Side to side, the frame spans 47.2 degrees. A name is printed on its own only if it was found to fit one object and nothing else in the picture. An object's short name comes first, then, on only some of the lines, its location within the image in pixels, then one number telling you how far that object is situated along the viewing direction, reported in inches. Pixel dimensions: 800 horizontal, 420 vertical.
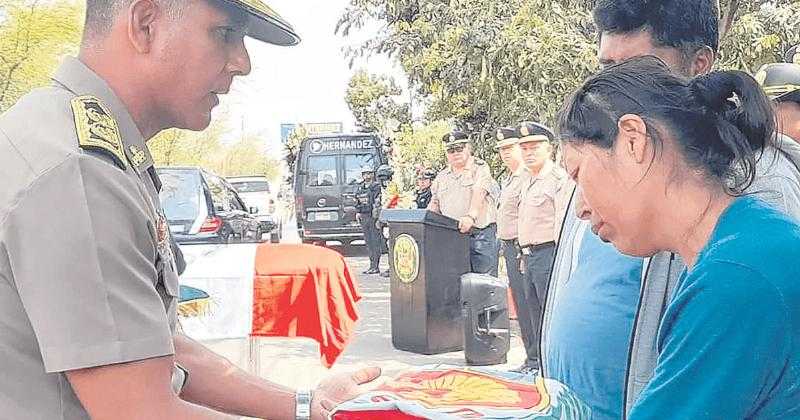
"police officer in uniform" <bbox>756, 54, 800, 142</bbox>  145.8
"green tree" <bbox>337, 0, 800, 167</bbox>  316.5
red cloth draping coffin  169.0
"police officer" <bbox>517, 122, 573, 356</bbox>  260.8
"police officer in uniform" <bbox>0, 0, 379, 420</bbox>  50.4
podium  290.4
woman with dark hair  47.9
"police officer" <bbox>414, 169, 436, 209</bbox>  477.7
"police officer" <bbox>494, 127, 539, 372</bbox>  286.7
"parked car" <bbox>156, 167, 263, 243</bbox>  398.6
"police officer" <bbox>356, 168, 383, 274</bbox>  541.6
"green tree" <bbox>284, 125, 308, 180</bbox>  1072.8
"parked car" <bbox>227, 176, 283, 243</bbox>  735.7
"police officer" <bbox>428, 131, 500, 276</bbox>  312.5
